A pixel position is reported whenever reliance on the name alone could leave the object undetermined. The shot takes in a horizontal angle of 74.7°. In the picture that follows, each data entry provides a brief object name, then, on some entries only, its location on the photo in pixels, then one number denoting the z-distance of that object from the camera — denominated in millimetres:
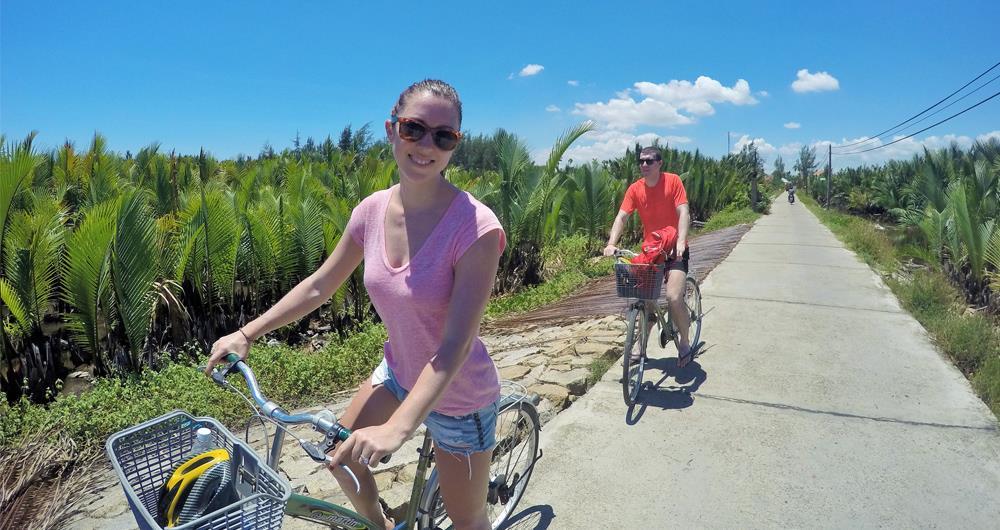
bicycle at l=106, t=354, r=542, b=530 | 1267
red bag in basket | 4340
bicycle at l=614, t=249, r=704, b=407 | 4176
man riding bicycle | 4664
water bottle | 1380
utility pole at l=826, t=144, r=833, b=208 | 44625
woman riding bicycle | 1590
